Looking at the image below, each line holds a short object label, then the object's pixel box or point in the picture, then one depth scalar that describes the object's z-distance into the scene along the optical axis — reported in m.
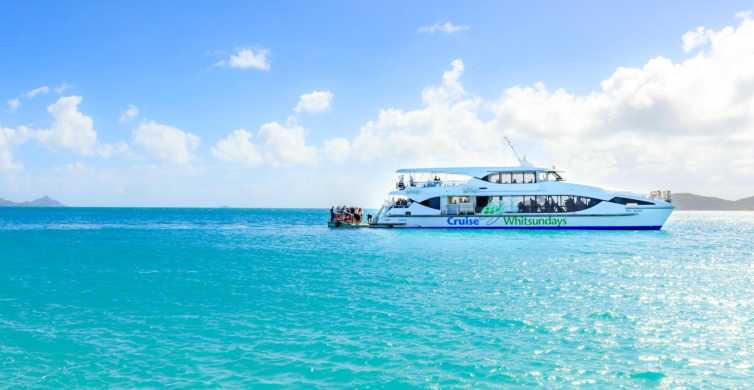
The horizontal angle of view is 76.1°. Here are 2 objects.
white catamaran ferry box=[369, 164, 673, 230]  41.28
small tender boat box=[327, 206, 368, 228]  51.72
